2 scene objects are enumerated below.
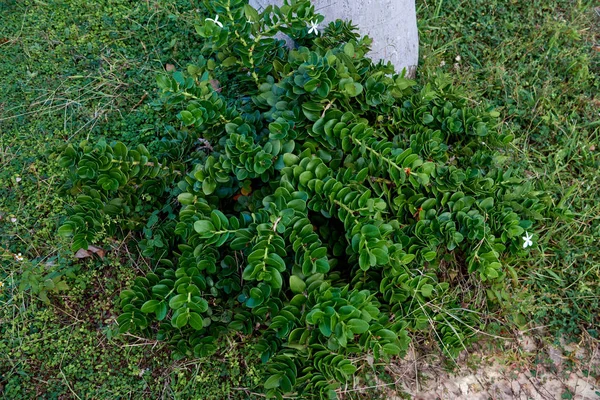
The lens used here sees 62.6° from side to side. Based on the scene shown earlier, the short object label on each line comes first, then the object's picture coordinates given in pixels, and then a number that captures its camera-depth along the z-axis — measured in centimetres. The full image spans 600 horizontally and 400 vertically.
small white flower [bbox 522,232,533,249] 232
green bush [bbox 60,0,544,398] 197
